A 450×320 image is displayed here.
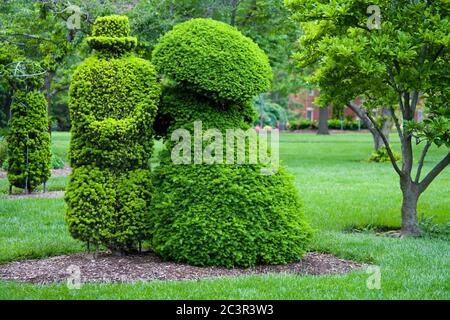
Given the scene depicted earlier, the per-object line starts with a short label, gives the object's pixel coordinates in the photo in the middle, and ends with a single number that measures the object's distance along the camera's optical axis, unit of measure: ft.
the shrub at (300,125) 190.74
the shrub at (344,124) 189.57
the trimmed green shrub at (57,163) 66.03
